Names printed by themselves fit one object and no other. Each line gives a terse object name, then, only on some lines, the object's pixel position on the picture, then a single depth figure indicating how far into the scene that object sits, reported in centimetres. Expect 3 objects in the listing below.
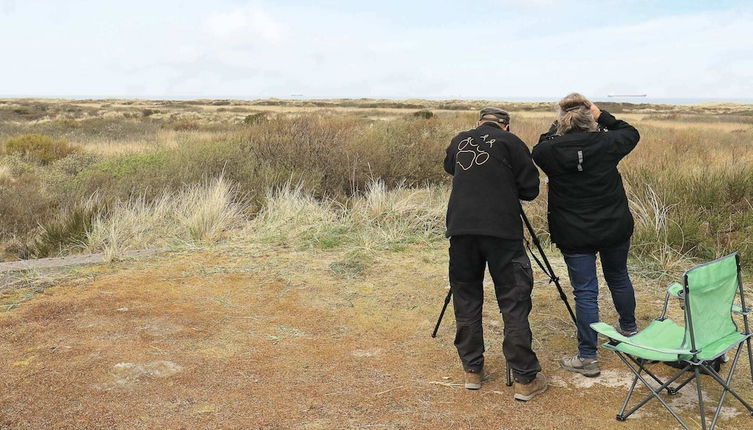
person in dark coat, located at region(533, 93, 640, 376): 385
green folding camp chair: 322
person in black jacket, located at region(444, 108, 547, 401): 370
